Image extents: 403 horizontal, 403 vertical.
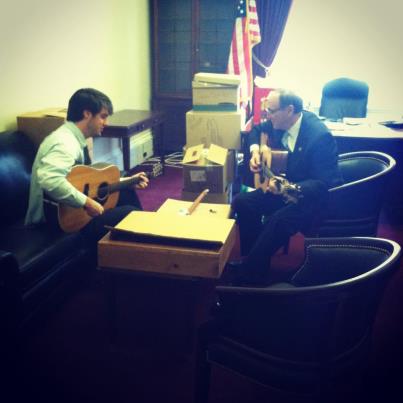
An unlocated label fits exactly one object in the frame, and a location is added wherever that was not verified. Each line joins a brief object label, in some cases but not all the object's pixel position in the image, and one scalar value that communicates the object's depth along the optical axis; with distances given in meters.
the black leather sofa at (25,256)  1.99
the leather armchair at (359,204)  2.56
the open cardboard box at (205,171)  3.44
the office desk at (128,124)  4.09
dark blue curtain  5.31
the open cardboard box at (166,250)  1.95
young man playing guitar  2.41
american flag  5.07
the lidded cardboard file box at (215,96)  3.84
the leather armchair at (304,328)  1.33
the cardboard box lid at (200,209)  2.60
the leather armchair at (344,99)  4.40
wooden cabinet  5.48
